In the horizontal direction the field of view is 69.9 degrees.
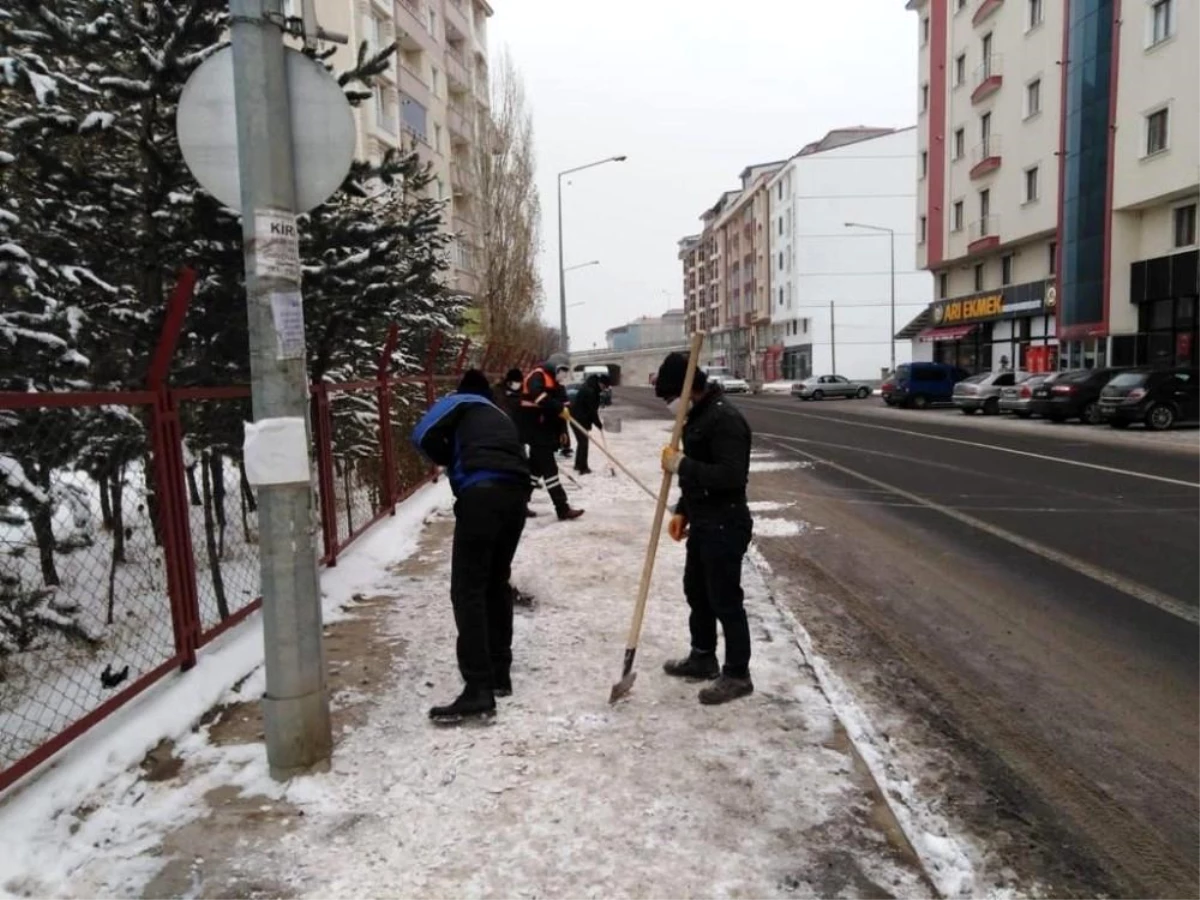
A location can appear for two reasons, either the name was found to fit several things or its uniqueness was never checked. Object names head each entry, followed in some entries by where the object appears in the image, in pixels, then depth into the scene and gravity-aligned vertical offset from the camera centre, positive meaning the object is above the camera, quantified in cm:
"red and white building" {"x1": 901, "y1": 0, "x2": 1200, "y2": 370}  2519 +635
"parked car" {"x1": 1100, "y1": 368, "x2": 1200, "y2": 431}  1970 -93
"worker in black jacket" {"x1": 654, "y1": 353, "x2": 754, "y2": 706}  407 -64
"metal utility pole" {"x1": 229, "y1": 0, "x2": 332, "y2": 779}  322 +4
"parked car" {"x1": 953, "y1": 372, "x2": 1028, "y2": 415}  2808 -95
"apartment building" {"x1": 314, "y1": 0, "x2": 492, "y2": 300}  3047 +1269
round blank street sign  328 +97
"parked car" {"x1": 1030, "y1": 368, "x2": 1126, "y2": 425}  2262 -91
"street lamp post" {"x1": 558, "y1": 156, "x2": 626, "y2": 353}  3153 +312
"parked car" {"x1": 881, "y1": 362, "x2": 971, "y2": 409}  3347 -78
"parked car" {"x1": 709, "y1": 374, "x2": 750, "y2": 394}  5212 -105
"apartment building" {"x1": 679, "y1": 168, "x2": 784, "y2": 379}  8025 +1008
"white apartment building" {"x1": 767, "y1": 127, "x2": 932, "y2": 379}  6725 +956
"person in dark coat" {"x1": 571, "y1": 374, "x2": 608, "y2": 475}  1197 -53
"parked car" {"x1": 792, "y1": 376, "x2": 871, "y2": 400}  4438 -118
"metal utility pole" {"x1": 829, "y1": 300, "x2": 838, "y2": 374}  5993 +106
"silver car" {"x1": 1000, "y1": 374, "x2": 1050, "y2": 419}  2469 -106
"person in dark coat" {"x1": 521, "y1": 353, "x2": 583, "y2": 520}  889 -53
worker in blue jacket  392 -60
